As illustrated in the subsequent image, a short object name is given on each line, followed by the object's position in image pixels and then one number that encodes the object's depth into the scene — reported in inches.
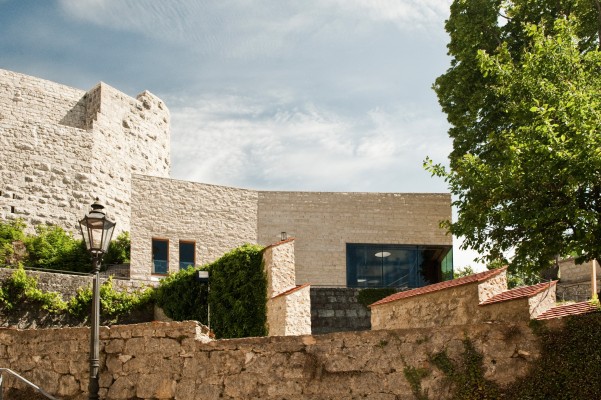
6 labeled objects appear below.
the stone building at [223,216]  1021.8
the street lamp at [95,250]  400.5
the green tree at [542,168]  427.5
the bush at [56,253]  980.6
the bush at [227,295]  724.7
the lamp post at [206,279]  776.3
